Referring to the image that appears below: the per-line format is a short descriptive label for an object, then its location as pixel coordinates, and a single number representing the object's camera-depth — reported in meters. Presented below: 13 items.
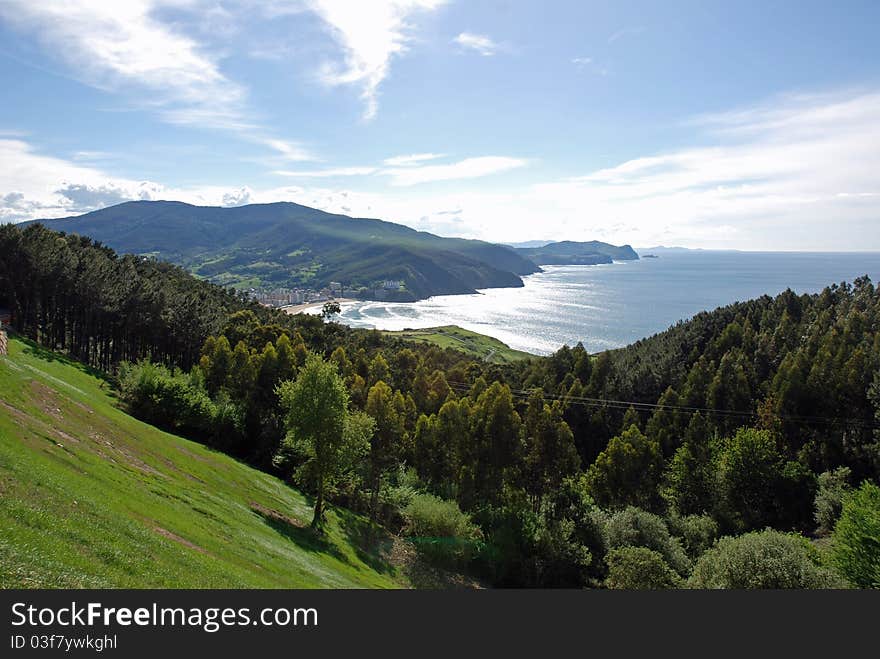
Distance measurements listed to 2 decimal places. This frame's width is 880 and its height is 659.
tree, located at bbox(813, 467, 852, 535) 47.97
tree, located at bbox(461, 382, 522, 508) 52.22
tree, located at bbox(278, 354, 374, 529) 37.69
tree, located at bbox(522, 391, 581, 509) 53.53
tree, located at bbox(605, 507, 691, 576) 41.22
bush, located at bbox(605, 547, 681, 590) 35.66
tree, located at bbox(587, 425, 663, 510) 54.66
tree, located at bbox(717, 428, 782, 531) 53.72
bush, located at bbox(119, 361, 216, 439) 50.62
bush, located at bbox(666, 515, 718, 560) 47.47
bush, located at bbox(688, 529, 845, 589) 28.62
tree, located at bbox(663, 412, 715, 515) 56.91
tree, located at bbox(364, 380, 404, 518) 52.94
